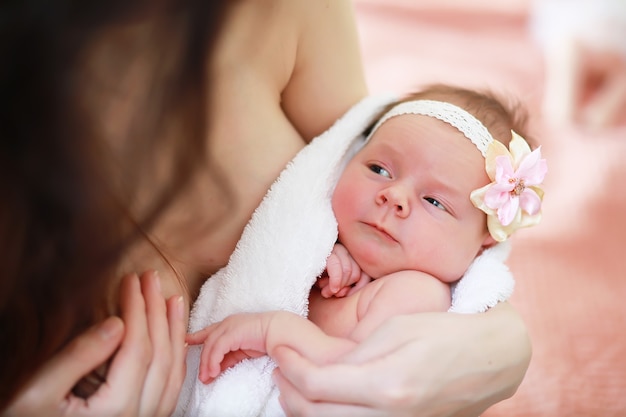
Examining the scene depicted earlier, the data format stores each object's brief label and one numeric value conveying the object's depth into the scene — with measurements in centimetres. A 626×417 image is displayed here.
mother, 58
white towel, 93
